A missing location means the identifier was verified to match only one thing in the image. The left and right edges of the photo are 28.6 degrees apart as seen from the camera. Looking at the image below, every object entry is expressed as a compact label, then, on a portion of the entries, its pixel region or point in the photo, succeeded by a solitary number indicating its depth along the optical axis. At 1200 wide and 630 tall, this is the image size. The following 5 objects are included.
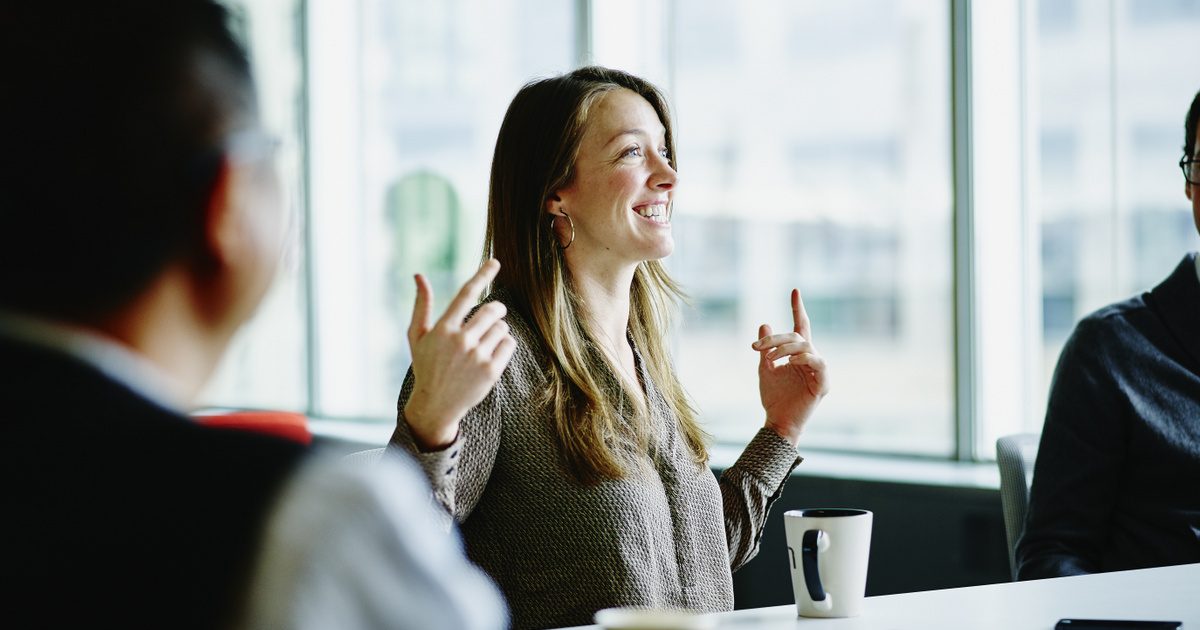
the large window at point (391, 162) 5.95
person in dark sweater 2.91
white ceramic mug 2.45
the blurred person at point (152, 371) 1.29
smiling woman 2.65
